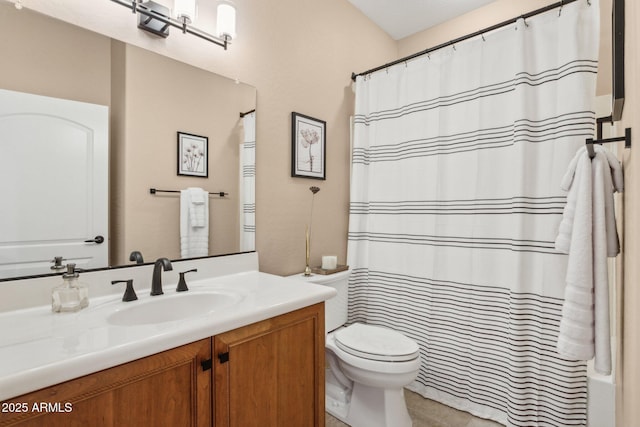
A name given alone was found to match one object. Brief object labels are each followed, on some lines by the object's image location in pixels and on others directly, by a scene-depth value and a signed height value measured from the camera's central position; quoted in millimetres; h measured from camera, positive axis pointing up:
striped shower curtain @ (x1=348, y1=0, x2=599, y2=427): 1509 +35
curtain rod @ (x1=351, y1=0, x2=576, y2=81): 1532 +1015
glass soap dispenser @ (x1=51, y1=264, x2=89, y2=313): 1034 -275
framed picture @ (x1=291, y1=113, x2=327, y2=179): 2008 +443
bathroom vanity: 708 -416
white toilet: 1521 -793
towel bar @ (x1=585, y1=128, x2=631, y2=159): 842 +211
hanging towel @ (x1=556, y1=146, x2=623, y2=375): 952 -149
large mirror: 1104 +414
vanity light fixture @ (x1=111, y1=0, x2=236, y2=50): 1295 +855
